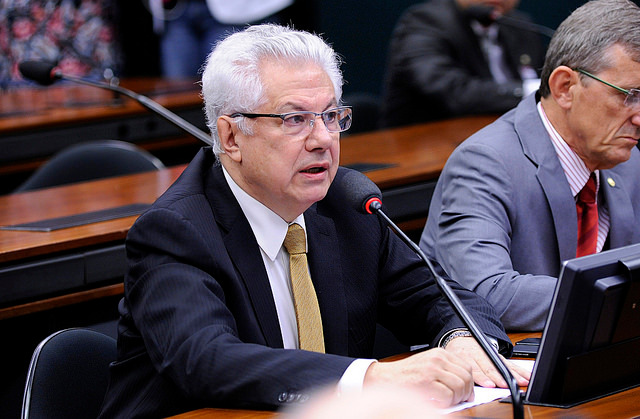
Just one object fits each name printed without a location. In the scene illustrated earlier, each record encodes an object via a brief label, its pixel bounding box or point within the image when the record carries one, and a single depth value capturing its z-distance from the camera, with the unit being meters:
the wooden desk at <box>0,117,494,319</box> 4.75
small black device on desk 3.67
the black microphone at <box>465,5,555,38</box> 8.55
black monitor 2.97
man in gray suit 4.36
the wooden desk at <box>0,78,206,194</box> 8.57
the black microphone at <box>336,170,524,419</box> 2.76
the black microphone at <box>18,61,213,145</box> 5.98
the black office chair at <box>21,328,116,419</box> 3.47
